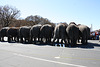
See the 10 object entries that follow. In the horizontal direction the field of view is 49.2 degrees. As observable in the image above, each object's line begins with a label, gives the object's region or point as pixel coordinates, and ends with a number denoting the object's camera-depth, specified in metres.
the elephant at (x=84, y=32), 13.64
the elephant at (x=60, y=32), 13.52
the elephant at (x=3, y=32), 19.94
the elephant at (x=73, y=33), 12.71
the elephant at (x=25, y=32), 16.81
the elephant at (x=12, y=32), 18.60
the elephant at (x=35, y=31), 15.69
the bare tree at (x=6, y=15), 46.57
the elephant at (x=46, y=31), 15.20
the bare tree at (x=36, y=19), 53.81
